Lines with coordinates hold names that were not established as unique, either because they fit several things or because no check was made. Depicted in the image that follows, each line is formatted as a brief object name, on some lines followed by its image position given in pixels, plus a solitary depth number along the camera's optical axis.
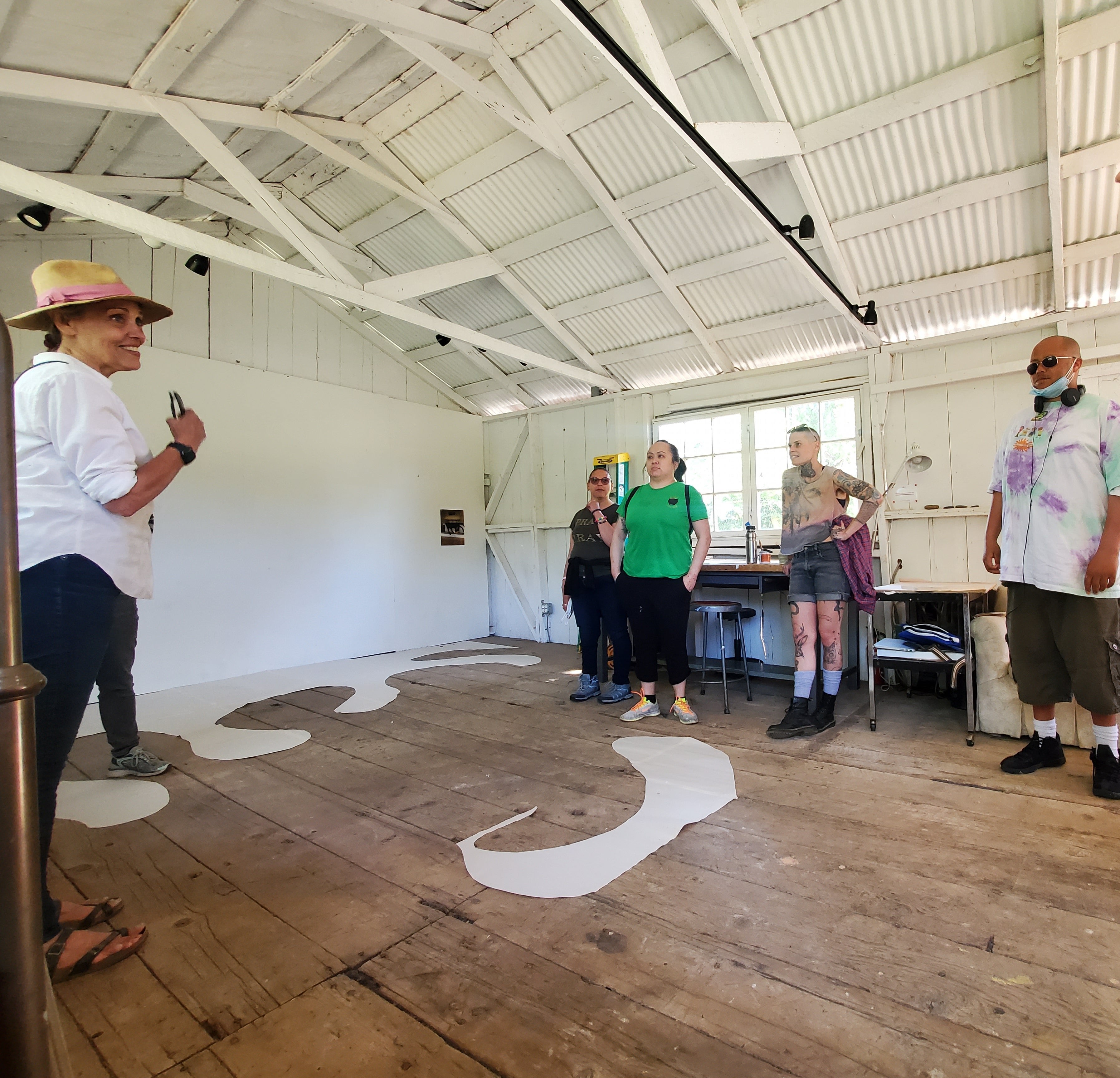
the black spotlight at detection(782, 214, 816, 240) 4.14
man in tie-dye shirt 2.45
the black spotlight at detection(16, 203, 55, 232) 4.21
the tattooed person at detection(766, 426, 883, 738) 3.46
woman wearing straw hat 1.40
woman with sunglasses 4.25
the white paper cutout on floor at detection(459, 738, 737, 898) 1.95
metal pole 0.56
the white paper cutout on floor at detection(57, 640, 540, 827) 2.70
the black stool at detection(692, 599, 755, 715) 4.07
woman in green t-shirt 3.63
